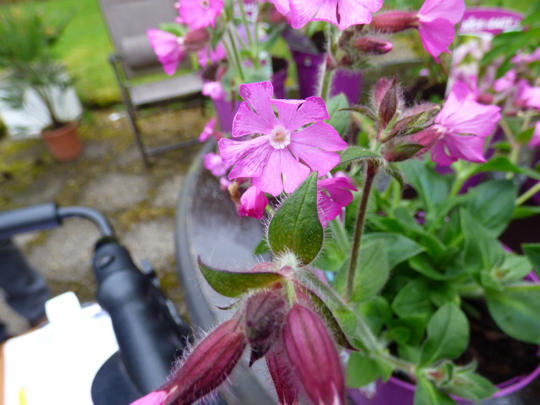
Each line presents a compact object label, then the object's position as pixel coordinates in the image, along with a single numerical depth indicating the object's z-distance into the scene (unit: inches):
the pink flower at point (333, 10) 2.6
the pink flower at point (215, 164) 4.9
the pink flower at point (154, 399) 2.5
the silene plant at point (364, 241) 2.6
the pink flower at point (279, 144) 2.6
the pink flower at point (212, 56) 5.9
